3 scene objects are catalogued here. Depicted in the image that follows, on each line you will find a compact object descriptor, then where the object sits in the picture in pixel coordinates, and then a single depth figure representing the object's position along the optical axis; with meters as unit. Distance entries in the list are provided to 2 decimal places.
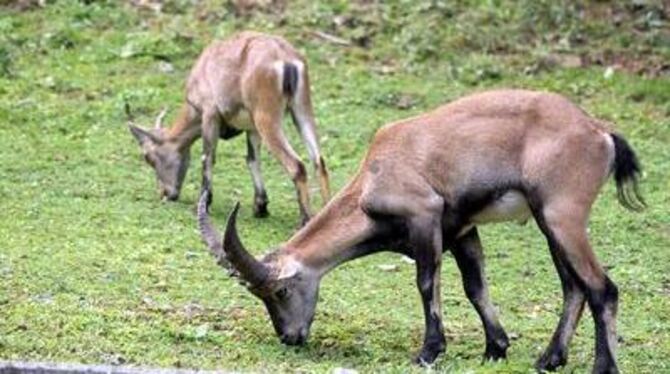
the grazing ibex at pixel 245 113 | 26.62
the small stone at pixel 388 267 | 23.84
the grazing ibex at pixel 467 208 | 17.72
